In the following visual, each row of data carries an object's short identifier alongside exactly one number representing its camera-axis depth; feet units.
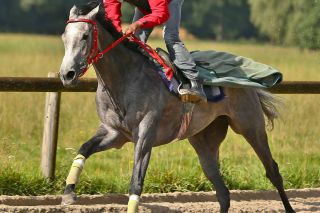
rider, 41.68
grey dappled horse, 38.63
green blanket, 45.50
